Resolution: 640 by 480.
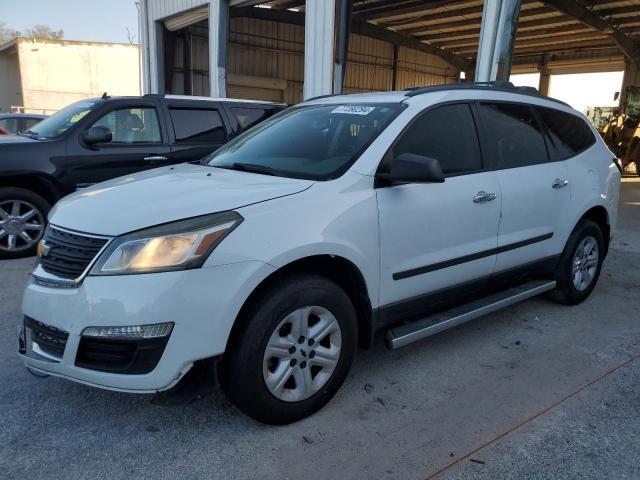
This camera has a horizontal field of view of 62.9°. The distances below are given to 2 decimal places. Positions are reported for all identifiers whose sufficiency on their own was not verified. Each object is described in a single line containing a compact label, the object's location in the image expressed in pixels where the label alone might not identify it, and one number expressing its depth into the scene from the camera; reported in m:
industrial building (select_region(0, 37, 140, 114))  28.89
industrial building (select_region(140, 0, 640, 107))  9.79
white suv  2.30
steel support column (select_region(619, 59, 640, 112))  21.09
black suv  5.69
